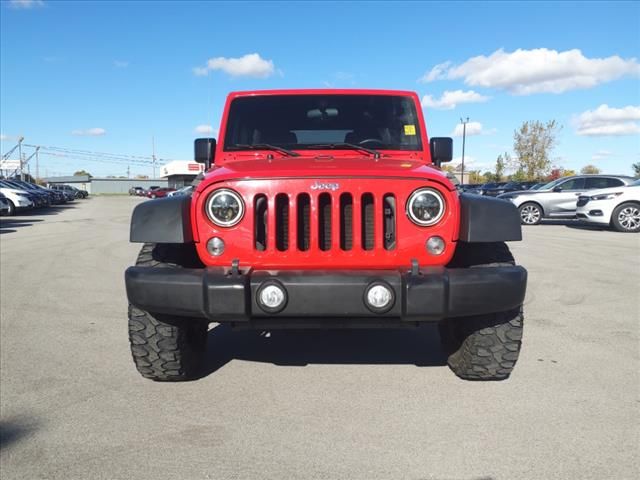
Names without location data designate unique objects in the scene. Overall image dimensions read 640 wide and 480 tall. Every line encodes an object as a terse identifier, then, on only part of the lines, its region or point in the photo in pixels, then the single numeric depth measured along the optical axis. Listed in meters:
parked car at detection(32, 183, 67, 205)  31.61
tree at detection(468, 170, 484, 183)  77.47
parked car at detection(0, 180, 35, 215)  21.17
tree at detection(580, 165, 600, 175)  74.75
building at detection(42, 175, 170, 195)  97.62
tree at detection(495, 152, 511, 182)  59.31
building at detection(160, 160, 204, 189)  56.66
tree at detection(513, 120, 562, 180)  52.53
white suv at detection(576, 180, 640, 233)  13.09
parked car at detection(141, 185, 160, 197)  62.84
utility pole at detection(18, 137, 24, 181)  76.69
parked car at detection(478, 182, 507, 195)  33.47
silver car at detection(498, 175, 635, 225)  15.26
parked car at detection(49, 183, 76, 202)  39.89
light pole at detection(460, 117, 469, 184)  56.83
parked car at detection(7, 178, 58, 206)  25.76
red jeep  2.69
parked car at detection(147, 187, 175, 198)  53.55
